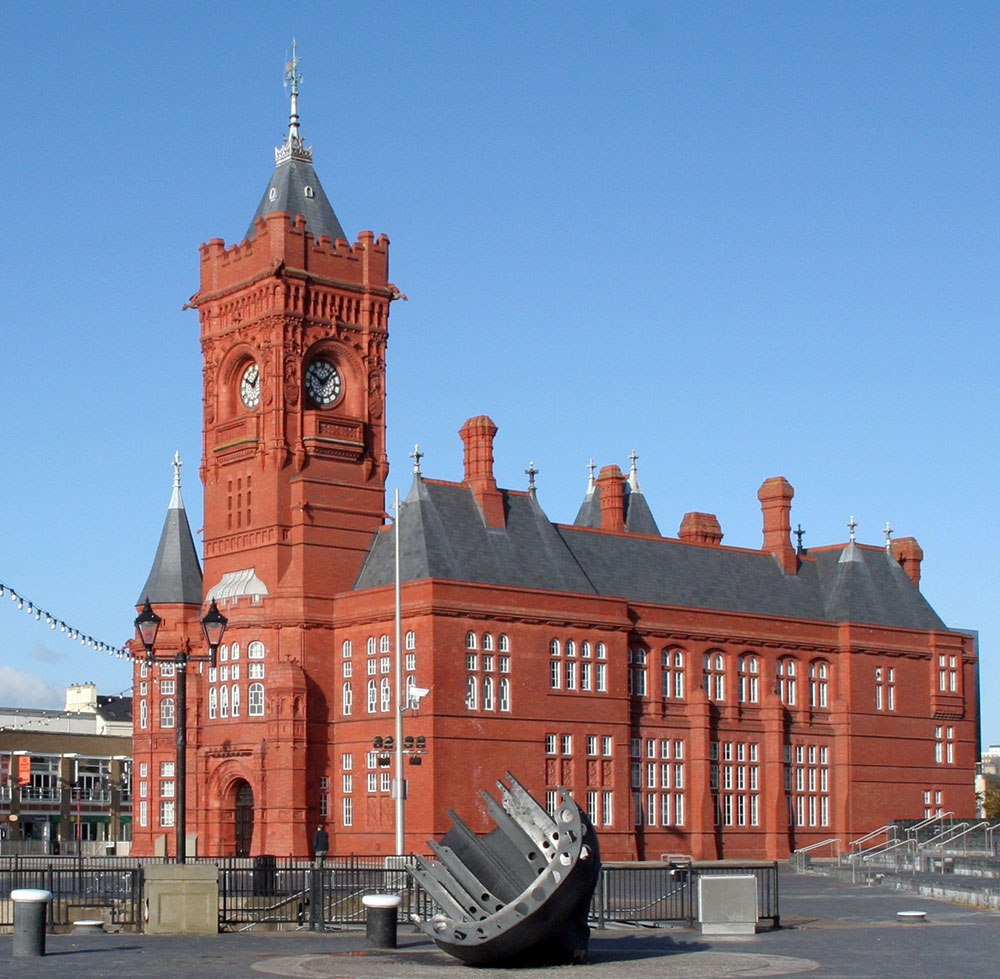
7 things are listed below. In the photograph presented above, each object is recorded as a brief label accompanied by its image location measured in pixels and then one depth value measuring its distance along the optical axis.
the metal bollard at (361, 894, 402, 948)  28.55
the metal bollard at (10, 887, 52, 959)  27.11
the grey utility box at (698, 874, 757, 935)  31.52
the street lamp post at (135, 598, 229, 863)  31.02
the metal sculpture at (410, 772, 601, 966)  24.20
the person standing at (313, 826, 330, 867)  55.31
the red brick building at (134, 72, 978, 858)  62.44
